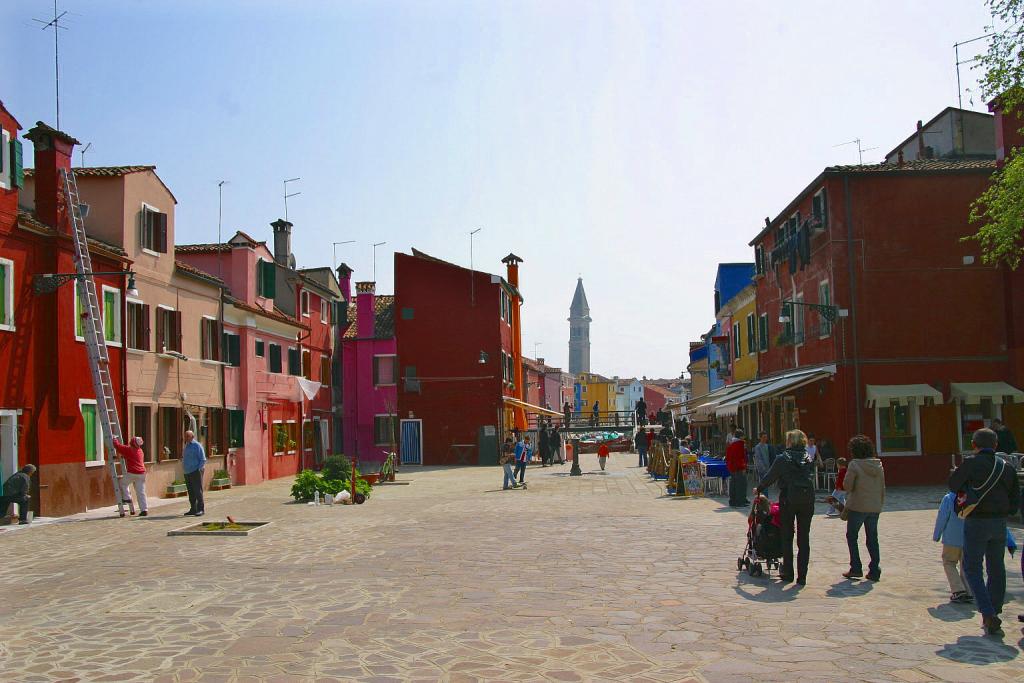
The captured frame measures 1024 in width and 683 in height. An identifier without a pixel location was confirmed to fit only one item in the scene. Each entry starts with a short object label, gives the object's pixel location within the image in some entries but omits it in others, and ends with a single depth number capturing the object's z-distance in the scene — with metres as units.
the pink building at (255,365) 30.31
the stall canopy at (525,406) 46.57
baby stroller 10.31
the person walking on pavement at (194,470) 18.73
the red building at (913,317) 23.75
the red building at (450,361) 44.69
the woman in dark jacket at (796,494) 9.96
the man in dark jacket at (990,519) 7.77
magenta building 46.91
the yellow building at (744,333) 35.44
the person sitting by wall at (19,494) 17.44
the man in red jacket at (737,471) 19.56
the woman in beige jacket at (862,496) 10.20
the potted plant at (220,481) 28.17
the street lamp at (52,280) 18.97
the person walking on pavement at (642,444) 40.72
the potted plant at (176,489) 24.64
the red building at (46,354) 18.17
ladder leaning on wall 19.66
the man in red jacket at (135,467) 19.16
